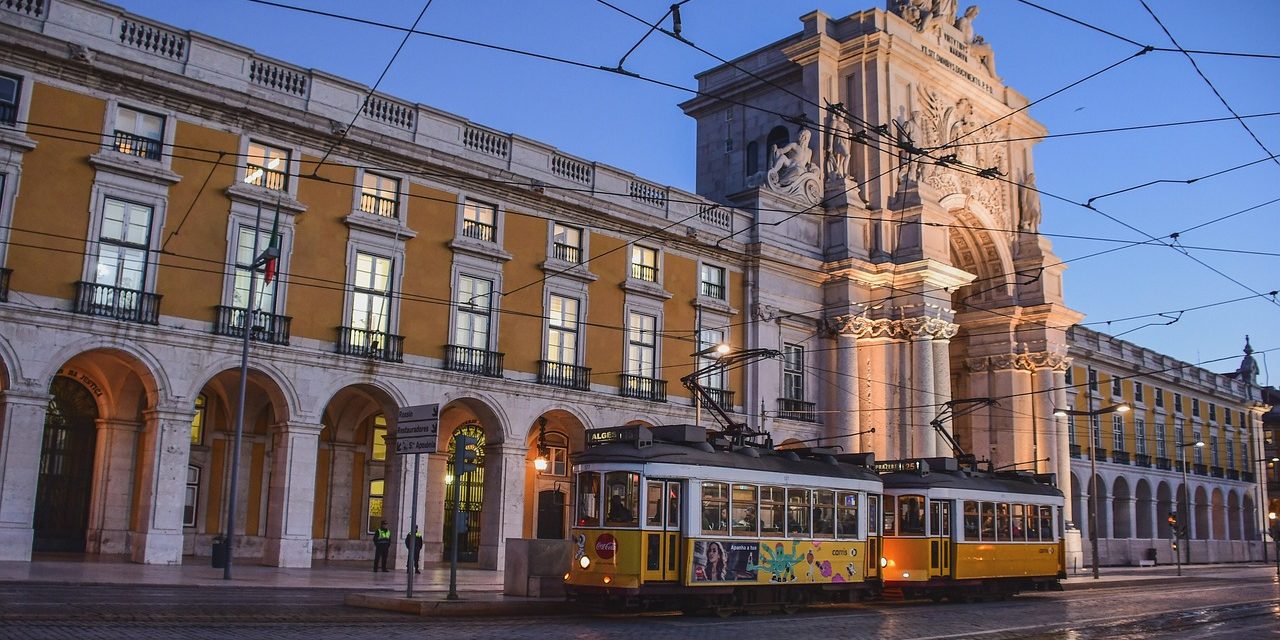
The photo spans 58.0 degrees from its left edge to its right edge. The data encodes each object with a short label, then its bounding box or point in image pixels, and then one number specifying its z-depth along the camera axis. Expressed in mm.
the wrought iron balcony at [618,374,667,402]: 33562
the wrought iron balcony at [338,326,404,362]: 27672
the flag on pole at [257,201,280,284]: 23422
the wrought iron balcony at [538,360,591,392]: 31548
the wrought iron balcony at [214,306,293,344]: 25656
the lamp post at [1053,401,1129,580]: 37438
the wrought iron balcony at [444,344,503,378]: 29547
